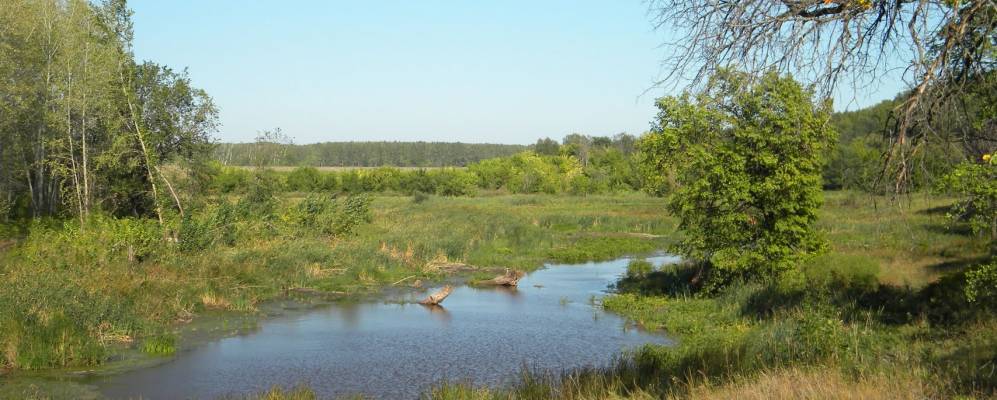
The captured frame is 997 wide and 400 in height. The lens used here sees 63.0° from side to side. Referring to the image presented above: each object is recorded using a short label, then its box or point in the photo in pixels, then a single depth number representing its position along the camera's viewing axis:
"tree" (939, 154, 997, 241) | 9.74
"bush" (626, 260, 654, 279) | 28.33
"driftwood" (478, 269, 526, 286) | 27.38
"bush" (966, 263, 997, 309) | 11.42
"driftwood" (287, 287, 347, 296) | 24.52
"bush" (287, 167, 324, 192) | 91.04
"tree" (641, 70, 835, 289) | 20.20
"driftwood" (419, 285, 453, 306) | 23.31
